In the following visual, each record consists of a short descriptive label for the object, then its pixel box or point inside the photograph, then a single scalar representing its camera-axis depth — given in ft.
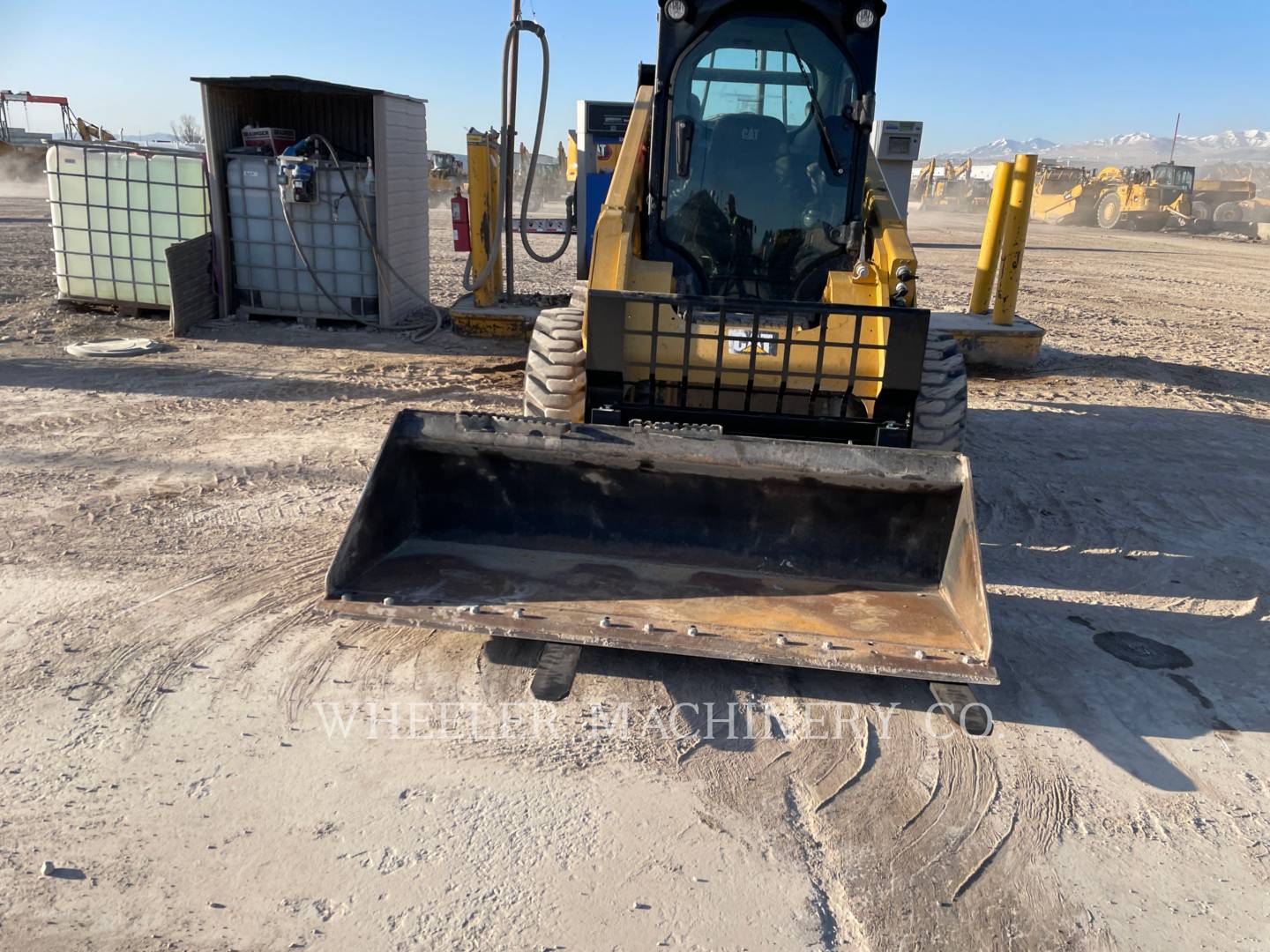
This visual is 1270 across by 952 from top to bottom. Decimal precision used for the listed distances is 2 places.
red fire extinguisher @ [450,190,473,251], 32.27
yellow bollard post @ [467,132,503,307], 30.30
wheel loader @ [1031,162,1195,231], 96.89
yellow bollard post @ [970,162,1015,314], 29.50
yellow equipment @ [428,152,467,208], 87.35
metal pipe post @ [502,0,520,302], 24.77
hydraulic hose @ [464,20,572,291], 24.29
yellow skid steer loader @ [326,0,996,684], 11.53
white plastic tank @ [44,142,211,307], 30.66
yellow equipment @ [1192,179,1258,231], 97.66
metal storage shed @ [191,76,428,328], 29.30
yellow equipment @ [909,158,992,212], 130.82
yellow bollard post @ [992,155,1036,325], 29.07
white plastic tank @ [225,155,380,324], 30.04
